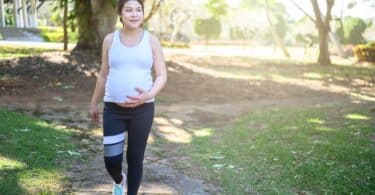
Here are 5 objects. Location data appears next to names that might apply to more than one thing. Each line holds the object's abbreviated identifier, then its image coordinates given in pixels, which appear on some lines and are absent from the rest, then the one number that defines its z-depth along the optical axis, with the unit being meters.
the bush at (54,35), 40.36
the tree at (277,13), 35.76
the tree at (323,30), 26.23
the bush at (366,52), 29.90
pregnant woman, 4.28
